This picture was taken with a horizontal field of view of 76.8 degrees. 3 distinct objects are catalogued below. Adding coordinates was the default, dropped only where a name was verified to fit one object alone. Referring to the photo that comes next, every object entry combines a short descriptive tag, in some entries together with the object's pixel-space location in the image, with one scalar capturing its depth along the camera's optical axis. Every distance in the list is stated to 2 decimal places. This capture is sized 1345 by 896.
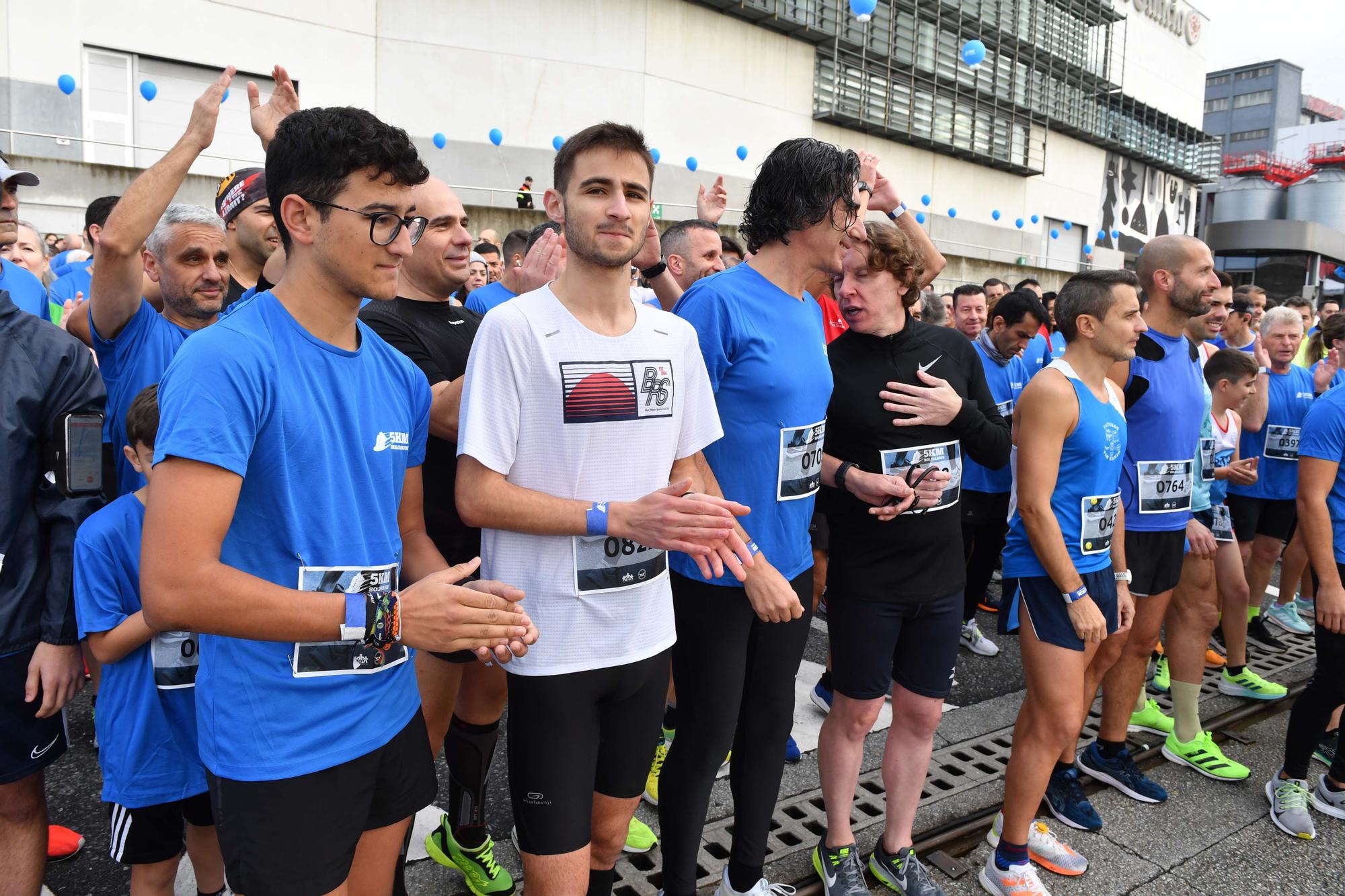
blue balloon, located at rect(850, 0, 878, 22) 17.70
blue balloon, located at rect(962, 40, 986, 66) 19.45
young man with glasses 1.40
